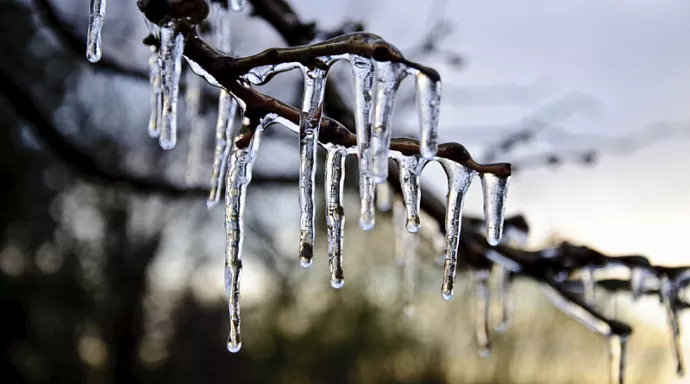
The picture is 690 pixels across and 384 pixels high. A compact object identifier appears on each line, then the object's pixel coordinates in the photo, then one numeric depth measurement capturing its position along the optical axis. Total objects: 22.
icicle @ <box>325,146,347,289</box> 0.39
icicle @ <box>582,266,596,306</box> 0.49
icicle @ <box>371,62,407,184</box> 0.35
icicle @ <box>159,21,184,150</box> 0.37
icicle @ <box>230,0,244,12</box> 0.44
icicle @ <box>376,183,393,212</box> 0.52
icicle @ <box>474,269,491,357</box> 0.51
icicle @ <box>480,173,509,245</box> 0.39
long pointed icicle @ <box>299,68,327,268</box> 0.37
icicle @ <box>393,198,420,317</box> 0.54
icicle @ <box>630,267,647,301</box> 0.48
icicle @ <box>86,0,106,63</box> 0.39
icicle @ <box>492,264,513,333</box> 0.52
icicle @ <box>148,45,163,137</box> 0.42
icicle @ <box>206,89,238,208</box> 0.43
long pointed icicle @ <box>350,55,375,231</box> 0.36
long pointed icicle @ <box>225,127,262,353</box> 0.39
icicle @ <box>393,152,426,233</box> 0.38
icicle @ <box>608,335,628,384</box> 0.49
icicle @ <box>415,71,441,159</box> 0.36
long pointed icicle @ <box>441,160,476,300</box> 0.39
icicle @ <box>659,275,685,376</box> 0.48
